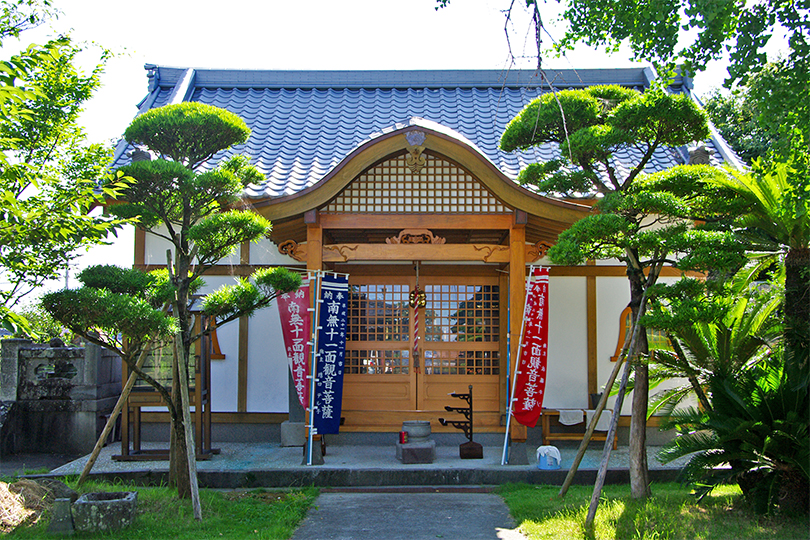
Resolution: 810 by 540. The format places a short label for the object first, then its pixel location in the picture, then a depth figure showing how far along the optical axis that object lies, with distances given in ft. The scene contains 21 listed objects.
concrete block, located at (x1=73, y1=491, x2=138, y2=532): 19.69
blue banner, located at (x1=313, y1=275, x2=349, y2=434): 30.01
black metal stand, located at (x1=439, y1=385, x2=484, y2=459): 30.63
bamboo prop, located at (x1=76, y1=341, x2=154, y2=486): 23.91
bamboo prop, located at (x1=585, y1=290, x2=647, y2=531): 20.24
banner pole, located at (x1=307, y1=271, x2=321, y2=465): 29.09
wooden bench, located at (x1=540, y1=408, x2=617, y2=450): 32.27
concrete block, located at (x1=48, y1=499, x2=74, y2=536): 19.70
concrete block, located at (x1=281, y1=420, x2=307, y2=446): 32.17
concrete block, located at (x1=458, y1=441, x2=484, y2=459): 30.63
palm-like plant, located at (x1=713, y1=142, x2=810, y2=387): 22.09
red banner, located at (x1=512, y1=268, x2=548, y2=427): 30.25
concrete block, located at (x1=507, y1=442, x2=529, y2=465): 29.27
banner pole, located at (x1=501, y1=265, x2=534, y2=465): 29.19
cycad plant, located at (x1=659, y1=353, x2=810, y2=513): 20.38
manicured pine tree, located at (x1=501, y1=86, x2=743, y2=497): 21.04
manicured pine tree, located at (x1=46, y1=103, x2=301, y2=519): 22.63
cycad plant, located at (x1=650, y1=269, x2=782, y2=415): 23.81
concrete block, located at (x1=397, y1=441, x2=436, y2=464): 29.32
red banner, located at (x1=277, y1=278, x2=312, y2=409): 30.19
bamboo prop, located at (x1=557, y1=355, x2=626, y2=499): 22.85
